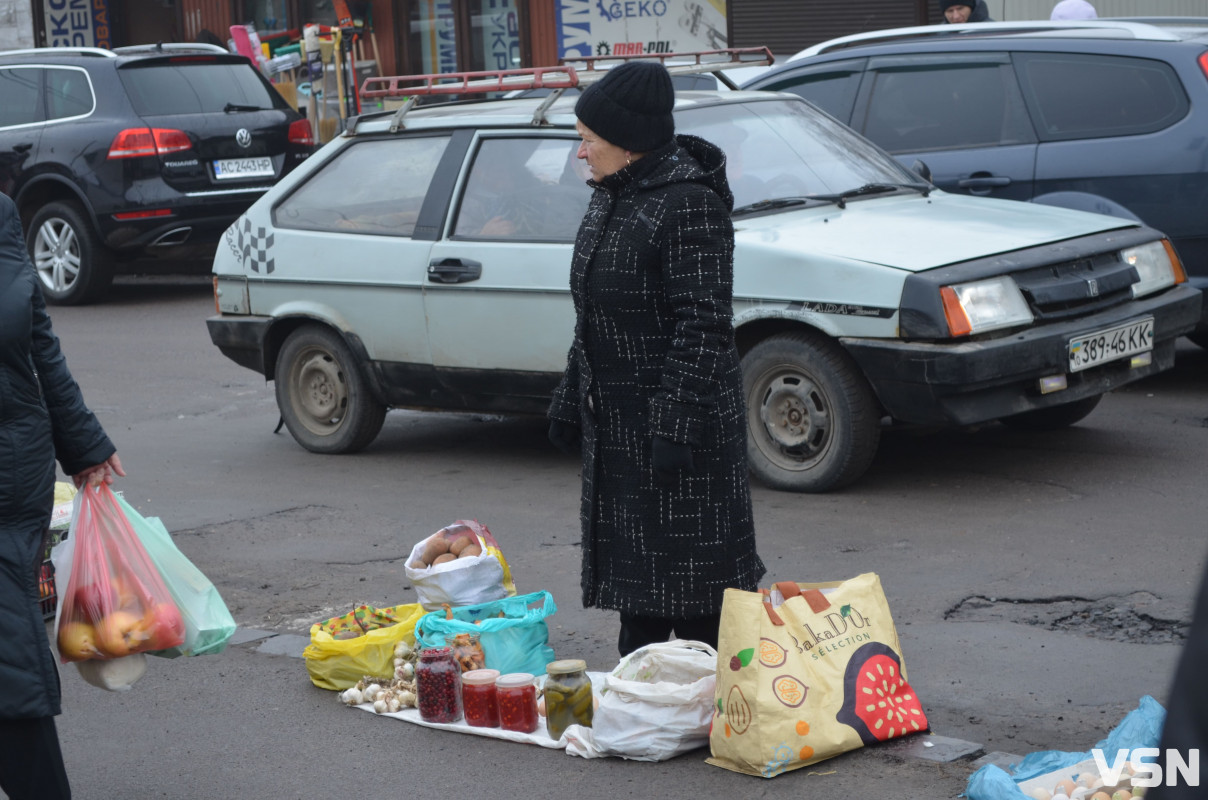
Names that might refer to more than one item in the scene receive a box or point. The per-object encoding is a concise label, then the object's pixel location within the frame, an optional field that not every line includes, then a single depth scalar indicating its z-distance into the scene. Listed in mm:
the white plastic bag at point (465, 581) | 9215
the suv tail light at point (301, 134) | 25996
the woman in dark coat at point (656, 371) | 7406
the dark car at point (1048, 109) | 14638
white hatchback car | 11617
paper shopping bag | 7224
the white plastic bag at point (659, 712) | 7606
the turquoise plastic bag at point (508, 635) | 8684
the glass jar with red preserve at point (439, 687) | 8283
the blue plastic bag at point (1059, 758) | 6587
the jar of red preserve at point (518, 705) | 8109
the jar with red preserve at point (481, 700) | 8203
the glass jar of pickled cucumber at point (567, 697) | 7963
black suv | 24311
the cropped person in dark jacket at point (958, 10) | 21152
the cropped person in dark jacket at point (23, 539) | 6333
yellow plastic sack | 8880
